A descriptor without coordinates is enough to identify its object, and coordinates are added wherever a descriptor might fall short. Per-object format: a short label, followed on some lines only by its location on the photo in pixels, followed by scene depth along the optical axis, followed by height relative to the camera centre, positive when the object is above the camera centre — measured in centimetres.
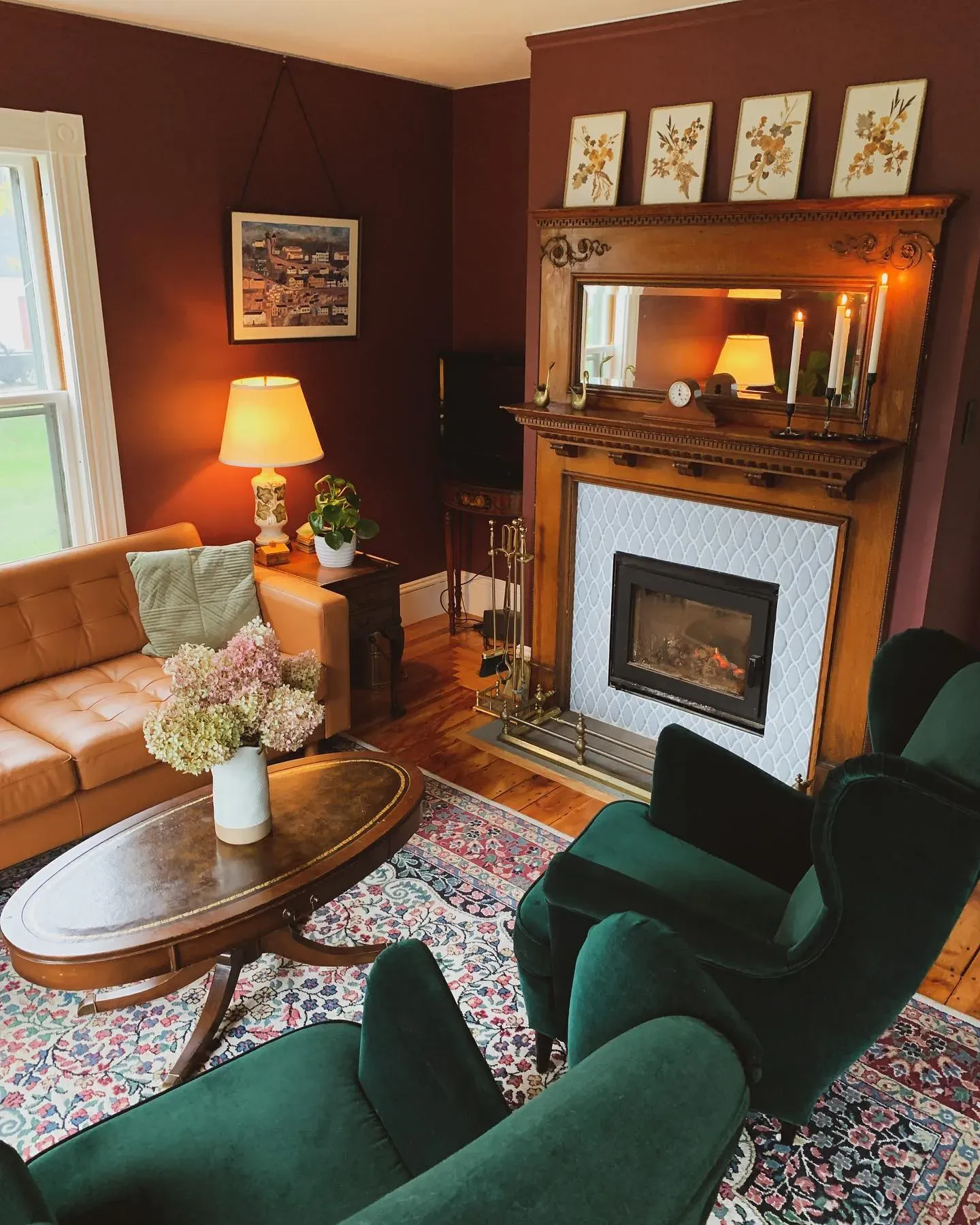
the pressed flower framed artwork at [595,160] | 346 +56
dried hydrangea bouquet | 216 -88
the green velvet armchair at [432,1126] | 85 -102
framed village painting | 407 +16
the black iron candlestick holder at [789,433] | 306 -33
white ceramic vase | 231 -112
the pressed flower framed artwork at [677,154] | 324 +54
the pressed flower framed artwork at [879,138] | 279 +52
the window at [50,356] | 341 -15
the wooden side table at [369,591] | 390 -108
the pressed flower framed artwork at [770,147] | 302 +53
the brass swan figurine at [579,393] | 369 -27
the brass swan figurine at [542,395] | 379 -29
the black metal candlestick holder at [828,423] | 297 -30
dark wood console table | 461 -89
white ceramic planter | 398 -94
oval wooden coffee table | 202 -125
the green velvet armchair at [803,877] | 166 -111
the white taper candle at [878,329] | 285 -2
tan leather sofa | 289 -123
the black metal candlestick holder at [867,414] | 294 -27
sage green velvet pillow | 354 -99
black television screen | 455 -46
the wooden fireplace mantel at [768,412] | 290 -30
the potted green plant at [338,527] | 395 -82
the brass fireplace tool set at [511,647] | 401 -139
